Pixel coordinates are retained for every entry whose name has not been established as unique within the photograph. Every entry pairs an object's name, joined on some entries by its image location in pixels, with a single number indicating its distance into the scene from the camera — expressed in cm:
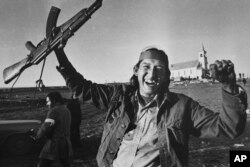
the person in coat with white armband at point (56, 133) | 319
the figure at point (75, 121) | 541
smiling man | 132
